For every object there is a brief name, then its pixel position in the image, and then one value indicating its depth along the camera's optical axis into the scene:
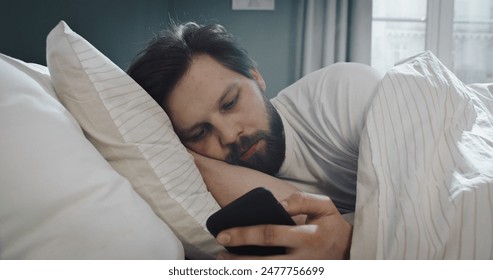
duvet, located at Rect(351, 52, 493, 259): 0.57
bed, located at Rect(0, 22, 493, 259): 0.53
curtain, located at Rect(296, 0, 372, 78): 2.25
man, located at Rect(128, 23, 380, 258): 0.75
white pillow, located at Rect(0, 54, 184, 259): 0.52
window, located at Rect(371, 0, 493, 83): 2.46
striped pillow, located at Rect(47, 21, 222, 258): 0.66
